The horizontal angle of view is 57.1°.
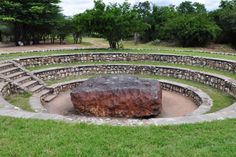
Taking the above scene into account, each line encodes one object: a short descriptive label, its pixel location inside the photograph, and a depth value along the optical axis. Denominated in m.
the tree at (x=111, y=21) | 12.02
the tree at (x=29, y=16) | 14.58
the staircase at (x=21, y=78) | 7.72
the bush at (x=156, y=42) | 20.06
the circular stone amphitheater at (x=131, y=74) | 4.70
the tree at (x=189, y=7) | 23.83
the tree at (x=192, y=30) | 17.21
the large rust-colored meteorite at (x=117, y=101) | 6.14
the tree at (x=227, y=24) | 18.48
